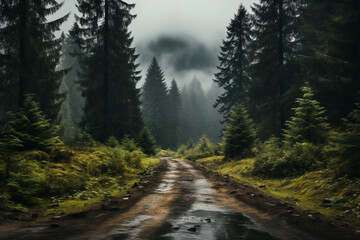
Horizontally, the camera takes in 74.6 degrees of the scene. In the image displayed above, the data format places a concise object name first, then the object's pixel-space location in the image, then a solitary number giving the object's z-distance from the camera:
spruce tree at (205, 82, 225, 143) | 97.86
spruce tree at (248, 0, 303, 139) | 22.64
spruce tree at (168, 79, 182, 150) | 69.06
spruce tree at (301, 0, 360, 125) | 14.53
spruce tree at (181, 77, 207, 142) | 88.65
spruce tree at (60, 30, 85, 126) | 60.62
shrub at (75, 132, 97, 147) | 15.69
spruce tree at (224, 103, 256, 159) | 20.98
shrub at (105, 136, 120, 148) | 20.51
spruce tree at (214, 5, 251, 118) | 36.09
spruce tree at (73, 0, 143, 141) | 23.81
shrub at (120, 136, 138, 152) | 22.16
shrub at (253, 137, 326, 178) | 10.67
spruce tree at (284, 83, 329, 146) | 12.84
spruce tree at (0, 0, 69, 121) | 16.17
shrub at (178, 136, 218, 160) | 31.08
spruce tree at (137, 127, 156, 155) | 31.98
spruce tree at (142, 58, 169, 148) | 66.31
